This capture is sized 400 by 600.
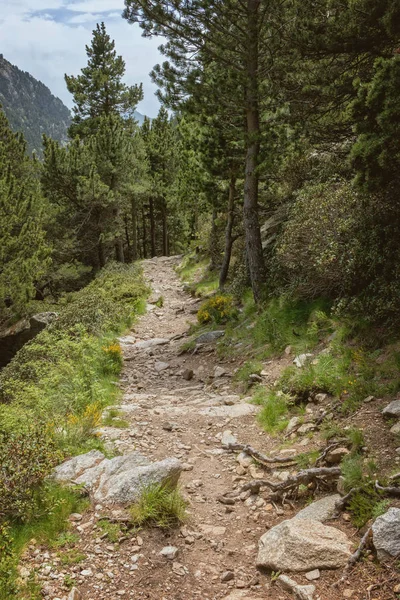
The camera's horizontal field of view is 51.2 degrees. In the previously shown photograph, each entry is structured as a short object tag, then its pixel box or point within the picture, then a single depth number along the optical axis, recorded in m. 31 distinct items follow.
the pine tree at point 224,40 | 9.95
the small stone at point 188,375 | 10.34
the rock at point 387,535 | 3.29
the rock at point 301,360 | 7.75
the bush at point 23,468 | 4.34
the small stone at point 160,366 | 11.18
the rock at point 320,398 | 6.47
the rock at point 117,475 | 4.73
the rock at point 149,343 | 13.11
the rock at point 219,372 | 9.78
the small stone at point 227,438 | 6.48
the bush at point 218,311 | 13.38
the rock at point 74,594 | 3.46
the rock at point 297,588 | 3.30
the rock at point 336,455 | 4.88
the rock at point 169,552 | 4.03
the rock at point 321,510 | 4.16
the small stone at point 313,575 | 3.45
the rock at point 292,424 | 6.27
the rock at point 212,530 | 4.47
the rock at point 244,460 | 5.75
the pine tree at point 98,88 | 28.61
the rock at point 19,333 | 18.03
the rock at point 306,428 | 5.99
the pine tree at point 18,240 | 16.50
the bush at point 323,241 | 7.97
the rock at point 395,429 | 4.76
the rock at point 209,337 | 12.23
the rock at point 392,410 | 5.04
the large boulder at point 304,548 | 3.55
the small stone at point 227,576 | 3.79
